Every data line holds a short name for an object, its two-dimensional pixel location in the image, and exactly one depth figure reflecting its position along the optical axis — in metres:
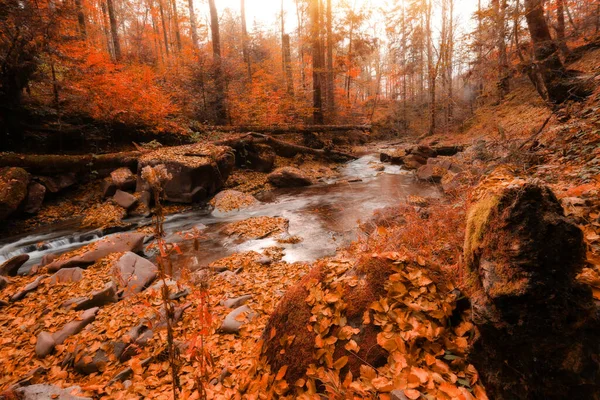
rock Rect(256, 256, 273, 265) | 5.96
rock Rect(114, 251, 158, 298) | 4.83
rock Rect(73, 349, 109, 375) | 3.29
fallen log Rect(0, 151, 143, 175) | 9.30
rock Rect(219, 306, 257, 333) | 3.72
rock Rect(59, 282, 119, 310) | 4.52
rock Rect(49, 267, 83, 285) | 5.38
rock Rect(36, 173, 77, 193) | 9.93
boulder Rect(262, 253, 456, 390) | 2.10
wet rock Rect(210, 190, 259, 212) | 10.68
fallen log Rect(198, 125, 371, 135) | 15.79
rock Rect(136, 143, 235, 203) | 10.80
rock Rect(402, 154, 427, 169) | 15.45
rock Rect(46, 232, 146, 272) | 6.11
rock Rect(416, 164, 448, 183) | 11.80
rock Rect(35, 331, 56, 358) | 3.62
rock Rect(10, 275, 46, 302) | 4.96
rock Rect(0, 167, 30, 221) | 8.12
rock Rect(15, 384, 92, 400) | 2.61
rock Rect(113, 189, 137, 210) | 10.05
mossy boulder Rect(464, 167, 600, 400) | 1.54
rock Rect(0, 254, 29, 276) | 5.98
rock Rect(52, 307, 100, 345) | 3.83
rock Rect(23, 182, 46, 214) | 9.18
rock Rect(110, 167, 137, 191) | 10.71
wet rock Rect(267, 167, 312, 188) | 13.55
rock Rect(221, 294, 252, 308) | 4.35
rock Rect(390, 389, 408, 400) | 1.66
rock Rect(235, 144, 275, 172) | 14.92
